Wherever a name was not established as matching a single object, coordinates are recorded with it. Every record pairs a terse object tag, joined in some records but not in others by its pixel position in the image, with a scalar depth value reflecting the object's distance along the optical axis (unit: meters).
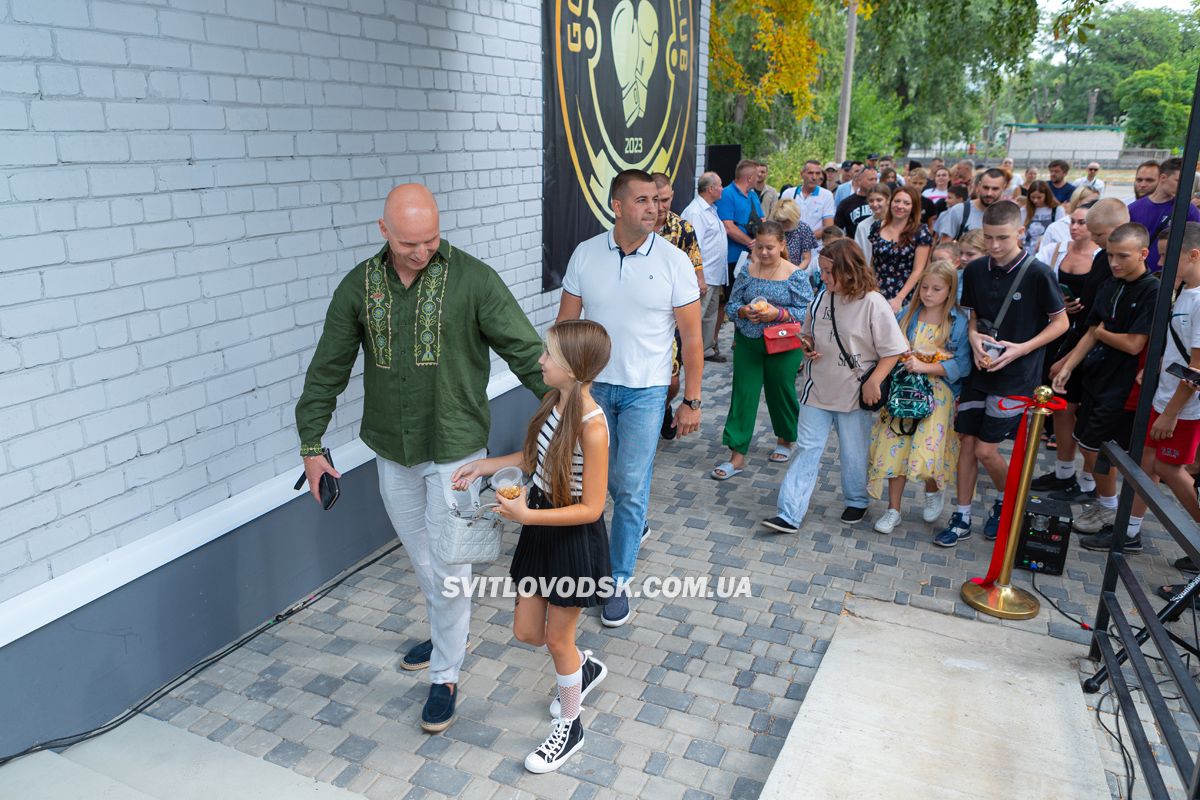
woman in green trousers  5.77
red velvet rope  4.37
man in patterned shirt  5.61
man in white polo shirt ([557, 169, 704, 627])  4.08
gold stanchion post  4.20
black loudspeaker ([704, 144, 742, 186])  16.56
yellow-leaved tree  14.26
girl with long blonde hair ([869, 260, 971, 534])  5.05
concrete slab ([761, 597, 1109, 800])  3.06
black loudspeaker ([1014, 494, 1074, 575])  4.76
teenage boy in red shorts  4.51
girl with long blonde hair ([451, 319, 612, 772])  2.95
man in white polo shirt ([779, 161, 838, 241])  11.38
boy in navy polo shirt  4.76
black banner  6.60
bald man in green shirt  3.24
